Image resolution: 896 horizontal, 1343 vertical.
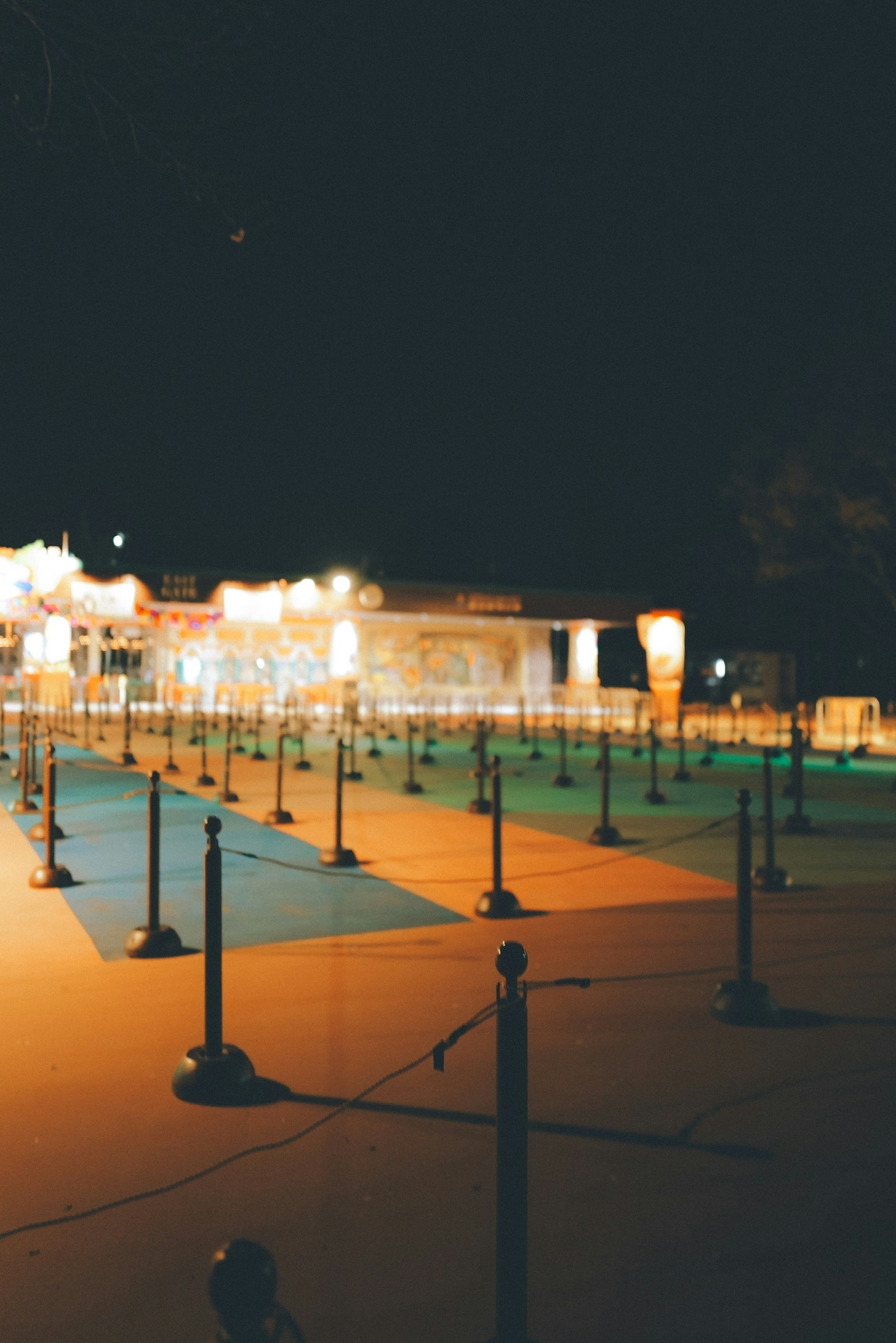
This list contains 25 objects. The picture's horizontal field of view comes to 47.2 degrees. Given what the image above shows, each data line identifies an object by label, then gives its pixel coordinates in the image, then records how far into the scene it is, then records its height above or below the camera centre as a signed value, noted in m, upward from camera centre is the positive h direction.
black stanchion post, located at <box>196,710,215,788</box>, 15.20 -1.48
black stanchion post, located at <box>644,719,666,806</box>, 13.85 -1.53
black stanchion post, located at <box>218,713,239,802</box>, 13.74 -1.54
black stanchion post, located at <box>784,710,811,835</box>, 11.28 -1.27
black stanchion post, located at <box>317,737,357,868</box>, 9.20 -1.58
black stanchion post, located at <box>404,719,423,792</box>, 14.85 -1.52
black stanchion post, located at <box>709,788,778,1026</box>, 5.20 -1.58
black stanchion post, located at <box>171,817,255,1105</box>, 4.20 -1.59
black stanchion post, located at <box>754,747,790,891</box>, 8.24 -1.56
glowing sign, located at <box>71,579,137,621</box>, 32.31 +2.63
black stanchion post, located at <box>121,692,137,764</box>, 18.20 -1.31
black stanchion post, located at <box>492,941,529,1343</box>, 2.59 -1.26
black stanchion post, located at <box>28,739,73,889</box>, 8.34 -1.50
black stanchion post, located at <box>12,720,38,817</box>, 12.67 -1.20
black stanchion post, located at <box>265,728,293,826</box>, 11.73 -1.56
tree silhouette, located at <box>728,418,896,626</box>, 28.98 +5.27
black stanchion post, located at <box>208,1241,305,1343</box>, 1.88 -1.12
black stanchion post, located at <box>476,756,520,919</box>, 7.19 -1.58
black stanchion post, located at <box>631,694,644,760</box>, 20.44 -1.27
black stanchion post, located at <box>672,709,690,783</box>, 16.95 -1.51
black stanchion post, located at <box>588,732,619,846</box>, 10.33 -1.53
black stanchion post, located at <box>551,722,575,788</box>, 16.12 -1.52
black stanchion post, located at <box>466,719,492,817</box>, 12.67 -1.49
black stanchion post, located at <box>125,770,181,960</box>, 6.18 -1.59
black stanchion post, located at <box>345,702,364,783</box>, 16.56 -1.51
